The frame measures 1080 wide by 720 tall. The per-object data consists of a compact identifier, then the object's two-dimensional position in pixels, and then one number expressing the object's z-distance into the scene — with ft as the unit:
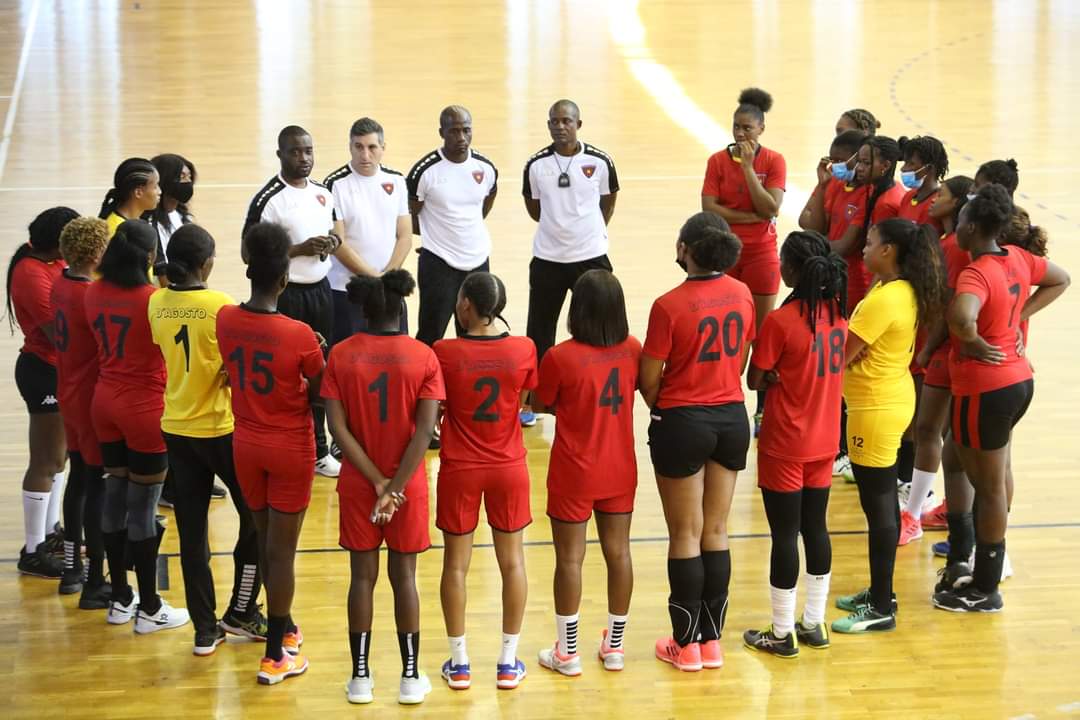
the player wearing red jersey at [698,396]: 33.78
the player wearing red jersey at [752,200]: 51.42
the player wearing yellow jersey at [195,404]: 34.63
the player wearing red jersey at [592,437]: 33.40
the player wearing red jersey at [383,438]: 32.30
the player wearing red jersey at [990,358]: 36.73
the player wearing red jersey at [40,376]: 39.29
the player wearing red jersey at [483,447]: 32.91
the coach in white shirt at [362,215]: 49.88
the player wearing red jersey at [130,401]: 35.83
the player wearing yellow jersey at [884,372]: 36.01
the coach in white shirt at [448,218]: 52.22
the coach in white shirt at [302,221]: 46.09
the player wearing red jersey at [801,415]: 34.37
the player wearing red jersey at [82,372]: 37.27
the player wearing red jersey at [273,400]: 32.96
